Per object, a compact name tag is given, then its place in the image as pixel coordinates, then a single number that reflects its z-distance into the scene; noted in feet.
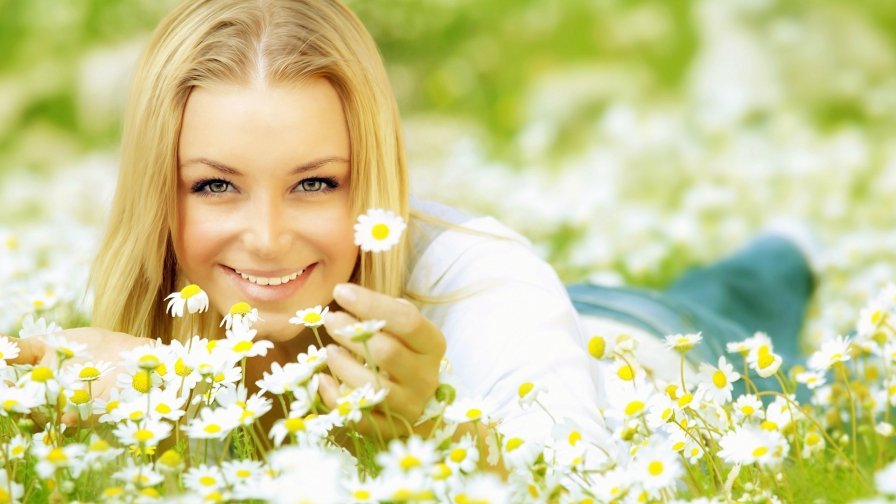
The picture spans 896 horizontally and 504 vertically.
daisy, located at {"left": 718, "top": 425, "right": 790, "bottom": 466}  8.44
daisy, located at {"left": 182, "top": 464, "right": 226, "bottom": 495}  8.38
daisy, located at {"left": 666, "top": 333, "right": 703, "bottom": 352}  8.77
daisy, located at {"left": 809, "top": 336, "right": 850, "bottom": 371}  8.84
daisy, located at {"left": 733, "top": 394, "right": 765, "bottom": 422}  8.77
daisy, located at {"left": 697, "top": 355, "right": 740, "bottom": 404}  8.81
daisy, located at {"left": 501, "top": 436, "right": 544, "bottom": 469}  8.50
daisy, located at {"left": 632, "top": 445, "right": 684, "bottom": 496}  8.36
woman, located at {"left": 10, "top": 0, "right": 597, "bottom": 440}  9.10
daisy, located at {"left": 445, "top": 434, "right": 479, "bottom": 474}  8.41
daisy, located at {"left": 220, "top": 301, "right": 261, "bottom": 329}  8.74
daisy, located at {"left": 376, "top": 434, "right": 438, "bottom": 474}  8.15
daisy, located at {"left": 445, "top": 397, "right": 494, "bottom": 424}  8.53
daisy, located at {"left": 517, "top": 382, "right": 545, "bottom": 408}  8.57
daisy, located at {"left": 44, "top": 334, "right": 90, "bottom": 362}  8.51
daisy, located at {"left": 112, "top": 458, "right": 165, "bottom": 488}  8.38
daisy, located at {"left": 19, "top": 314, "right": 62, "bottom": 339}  8.89
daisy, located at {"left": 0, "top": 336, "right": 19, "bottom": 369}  8.74
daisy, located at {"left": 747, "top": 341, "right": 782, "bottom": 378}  8.84
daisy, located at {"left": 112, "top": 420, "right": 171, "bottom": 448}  8.48
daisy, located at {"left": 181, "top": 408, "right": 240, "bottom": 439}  8.49
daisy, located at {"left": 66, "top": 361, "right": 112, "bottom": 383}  8.61
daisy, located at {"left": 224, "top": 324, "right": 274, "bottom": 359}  8.65
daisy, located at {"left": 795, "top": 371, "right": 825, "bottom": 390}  8.94
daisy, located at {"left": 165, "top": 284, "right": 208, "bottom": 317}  8.82
